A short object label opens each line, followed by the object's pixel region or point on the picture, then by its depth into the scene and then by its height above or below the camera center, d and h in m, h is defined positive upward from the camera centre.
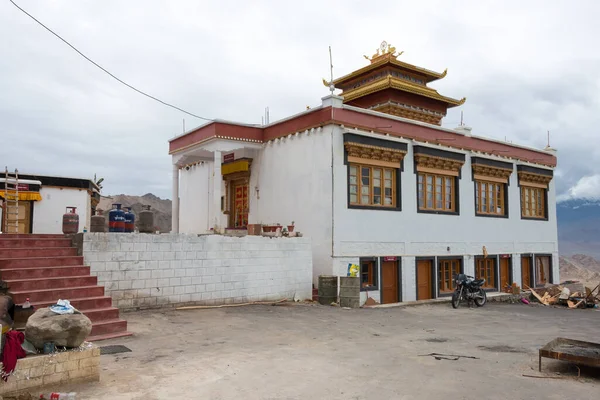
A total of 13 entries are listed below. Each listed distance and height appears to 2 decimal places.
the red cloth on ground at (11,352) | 5.21 -1.35
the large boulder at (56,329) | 5.73 -1.18
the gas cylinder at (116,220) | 11.63 +0.35
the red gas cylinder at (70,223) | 11.04 +0.26
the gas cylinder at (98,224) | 11.21 +0.24
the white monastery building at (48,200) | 17.02 +1.27
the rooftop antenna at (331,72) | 16.42 +5.87
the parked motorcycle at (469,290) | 17.32 -2.09
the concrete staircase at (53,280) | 8.44 -0.88
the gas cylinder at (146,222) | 11.86 +0.31
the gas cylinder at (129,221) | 11.85 +0.33
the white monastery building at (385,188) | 16.14 +1.88
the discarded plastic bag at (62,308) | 6.06 -0.98
